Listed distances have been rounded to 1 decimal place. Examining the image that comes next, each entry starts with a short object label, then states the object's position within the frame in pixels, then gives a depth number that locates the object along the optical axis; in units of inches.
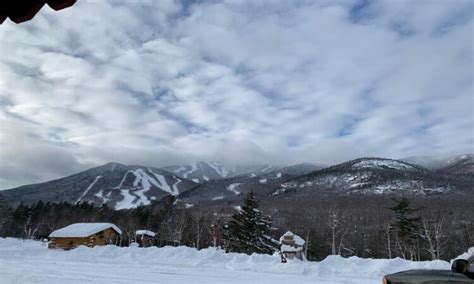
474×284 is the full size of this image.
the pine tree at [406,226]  1945.1
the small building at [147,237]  2315.5
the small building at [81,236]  2028.8
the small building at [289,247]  1212.4
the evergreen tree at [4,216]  3208.7
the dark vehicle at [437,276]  235.3
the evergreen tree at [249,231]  1892.2
